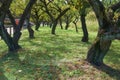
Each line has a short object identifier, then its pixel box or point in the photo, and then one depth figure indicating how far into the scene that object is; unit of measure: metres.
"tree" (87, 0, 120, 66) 4.23
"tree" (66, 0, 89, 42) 6.25
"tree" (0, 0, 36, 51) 5.93
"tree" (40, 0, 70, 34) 12.64
